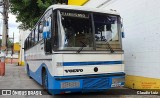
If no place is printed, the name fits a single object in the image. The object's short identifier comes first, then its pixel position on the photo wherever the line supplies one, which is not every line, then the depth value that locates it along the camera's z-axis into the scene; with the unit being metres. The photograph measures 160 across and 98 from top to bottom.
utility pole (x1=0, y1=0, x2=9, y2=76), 12.34
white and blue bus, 3.84
